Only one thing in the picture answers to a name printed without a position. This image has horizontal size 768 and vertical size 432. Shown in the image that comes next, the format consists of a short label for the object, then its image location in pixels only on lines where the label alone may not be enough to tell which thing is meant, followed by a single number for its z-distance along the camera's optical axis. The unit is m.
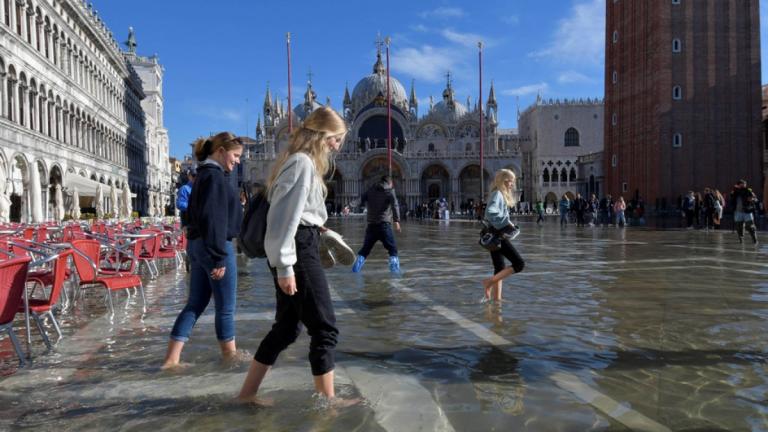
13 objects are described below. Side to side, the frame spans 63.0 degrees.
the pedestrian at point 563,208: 30.83
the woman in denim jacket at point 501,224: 6.68
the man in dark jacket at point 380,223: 9.62
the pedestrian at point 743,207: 14.76
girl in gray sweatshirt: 3.22
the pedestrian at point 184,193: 6.57
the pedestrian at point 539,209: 33.28
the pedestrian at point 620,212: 27.75
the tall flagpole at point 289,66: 36.22
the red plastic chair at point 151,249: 9.12
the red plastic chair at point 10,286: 3.86
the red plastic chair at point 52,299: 4.74
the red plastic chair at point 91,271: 5.84
